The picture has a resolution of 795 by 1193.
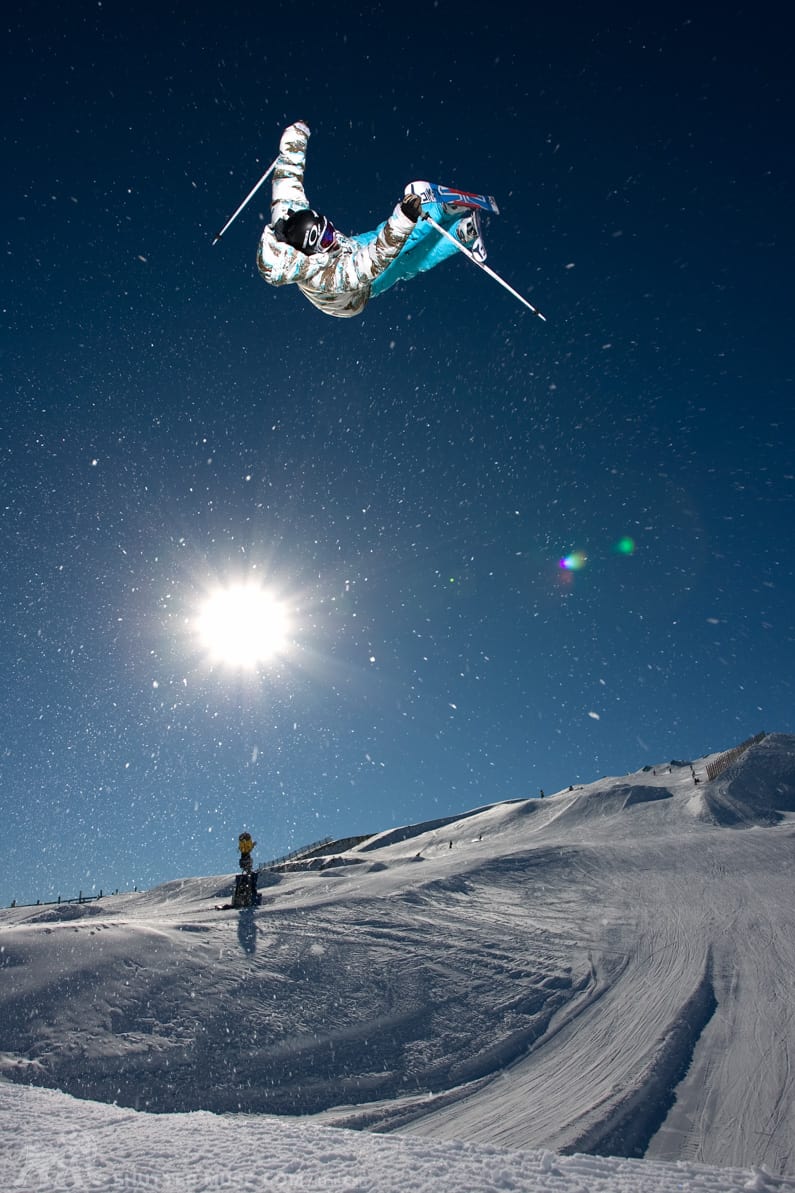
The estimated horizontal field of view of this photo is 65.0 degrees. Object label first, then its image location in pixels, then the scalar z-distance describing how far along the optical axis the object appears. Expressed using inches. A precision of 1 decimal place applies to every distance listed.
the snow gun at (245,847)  482.0
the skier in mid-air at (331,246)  159.6
